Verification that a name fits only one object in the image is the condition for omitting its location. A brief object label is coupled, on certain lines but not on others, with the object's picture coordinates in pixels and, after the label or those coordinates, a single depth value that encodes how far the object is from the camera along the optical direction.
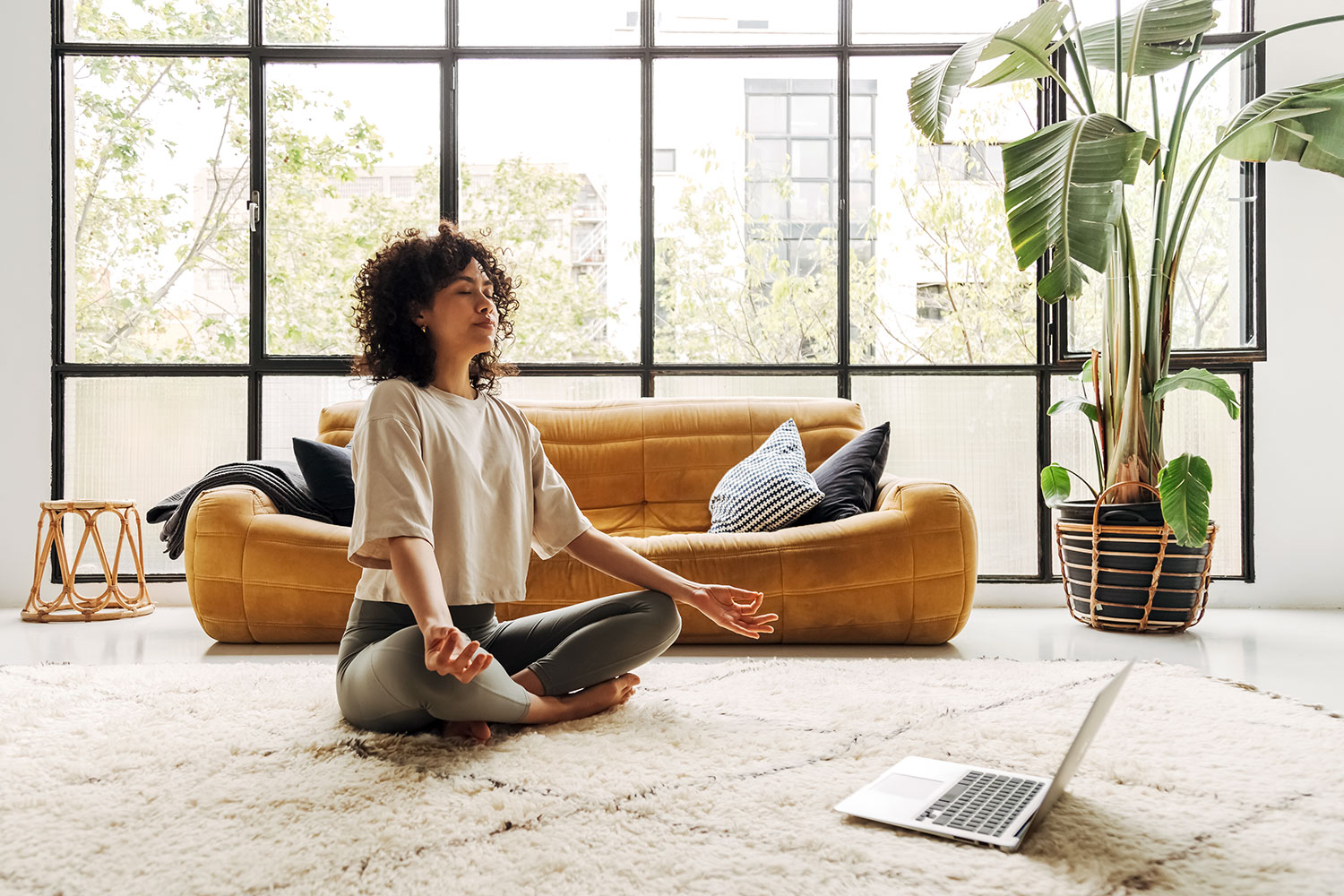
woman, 1.64
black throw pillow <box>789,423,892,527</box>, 3.16
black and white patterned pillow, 3.14
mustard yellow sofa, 2.90
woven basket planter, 3.19
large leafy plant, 2.93
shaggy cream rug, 1.17
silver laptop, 1.25
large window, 4.10
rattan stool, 3.56
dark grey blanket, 3.10
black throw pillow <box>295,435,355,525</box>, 3.20
